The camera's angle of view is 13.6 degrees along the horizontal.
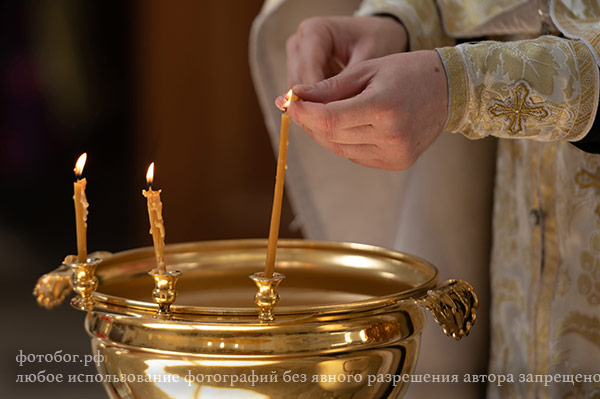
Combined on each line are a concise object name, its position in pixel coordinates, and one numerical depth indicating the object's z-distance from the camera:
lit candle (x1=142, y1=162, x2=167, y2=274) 2.10
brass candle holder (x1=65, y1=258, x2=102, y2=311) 2.16
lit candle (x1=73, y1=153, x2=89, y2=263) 2.16
